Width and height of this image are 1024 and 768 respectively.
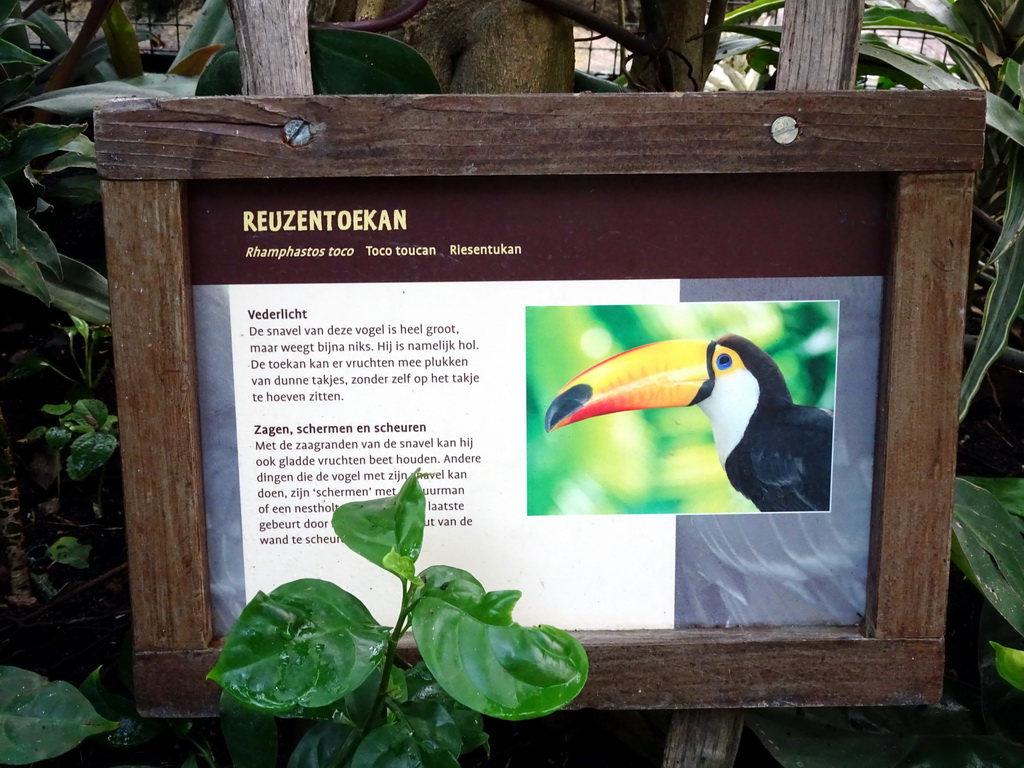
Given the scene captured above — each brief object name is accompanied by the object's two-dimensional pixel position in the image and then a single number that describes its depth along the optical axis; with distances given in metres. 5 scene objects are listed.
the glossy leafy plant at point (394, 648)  0.61
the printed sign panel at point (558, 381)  0.72
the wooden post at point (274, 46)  0.70
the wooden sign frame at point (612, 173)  0.69
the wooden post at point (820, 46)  0.71
